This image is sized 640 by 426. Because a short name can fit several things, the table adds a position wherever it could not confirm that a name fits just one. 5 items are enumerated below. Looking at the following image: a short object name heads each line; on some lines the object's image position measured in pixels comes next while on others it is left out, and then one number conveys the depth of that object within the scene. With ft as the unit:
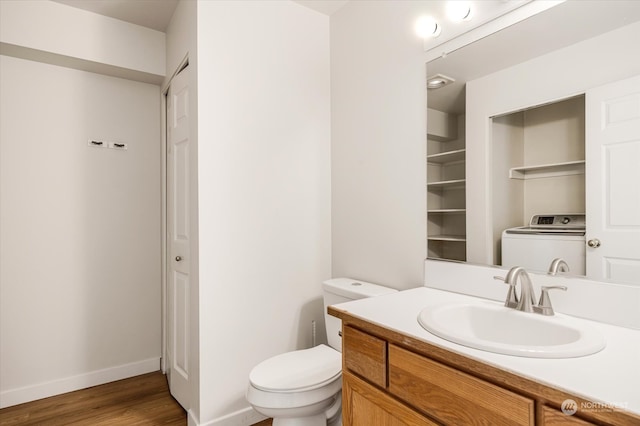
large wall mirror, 3.47
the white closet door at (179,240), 6.49
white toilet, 4.67
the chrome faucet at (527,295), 3.70
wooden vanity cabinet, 2.33
